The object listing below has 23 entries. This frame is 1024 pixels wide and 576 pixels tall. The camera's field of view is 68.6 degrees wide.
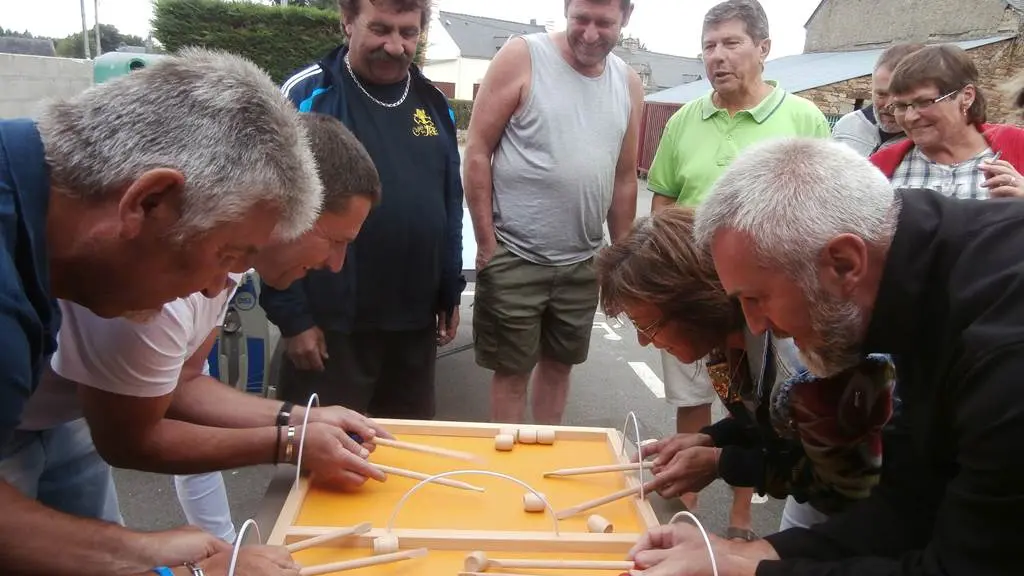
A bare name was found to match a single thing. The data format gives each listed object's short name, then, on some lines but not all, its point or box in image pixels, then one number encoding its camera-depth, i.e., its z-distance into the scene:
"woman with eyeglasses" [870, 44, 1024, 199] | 2.52
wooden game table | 1.38
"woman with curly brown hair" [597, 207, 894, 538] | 1.50
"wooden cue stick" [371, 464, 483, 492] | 1.59
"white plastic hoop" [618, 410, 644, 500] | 1.63
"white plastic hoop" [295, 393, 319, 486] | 1.57
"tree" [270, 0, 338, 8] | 24.04
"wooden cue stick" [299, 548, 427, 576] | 1.27
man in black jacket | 1.01
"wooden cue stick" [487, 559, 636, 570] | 1.30
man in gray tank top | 2.72
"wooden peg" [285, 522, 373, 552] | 1.32
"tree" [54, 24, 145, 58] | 29.59
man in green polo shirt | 2.78
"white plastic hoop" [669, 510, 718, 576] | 1.24
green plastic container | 6.17
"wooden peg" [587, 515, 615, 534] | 1.47
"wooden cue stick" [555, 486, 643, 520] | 1.52
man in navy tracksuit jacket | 2.38
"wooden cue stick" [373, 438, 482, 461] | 1.72
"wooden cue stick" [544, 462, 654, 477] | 1.67
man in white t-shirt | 1.41
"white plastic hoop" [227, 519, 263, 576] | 1.16
